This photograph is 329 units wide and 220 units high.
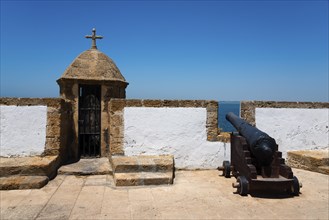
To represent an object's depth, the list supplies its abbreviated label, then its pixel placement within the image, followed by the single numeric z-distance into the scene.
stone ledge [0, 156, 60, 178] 5.53
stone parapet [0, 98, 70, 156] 6.54
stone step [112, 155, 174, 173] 5.88
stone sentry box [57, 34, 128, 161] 7.32
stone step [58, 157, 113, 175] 6.17
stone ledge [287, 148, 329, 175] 6.86
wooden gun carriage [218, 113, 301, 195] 4.88
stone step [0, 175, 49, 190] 5.21
